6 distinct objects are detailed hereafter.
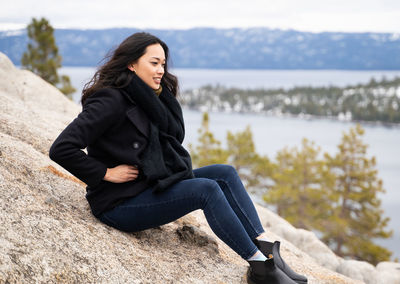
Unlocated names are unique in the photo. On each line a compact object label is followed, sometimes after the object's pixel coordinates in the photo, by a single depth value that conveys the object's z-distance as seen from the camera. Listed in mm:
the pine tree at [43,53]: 32875
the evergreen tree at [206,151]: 35000
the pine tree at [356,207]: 31641
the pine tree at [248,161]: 35531
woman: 3900
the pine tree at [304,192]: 33719
